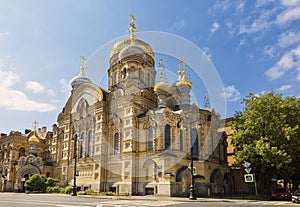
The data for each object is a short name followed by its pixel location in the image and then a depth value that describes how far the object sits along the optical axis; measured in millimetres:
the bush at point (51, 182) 35656
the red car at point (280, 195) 25266
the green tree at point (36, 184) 34969
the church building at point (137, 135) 30047
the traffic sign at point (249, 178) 22231
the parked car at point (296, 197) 20498
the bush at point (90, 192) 29947
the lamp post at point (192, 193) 22556
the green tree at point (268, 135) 26188
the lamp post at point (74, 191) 27859
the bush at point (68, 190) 32088
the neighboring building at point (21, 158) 40906
